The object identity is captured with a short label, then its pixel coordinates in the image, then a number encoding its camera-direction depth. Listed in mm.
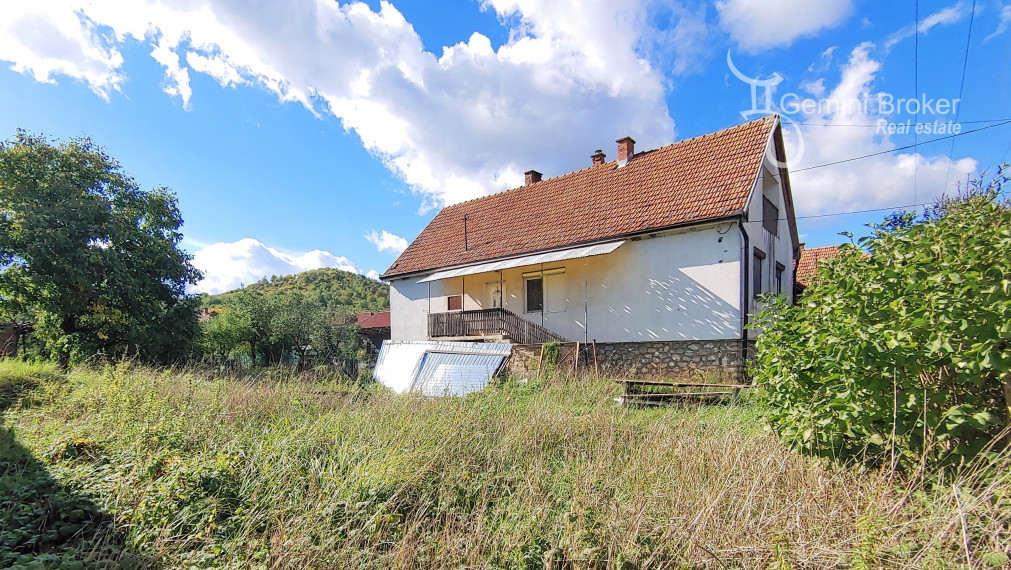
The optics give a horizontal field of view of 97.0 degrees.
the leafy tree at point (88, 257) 12797
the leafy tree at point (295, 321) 24656
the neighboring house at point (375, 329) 34250
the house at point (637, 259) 12812
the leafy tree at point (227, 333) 23516
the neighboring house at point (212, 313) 26938
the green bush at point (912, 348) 2613
